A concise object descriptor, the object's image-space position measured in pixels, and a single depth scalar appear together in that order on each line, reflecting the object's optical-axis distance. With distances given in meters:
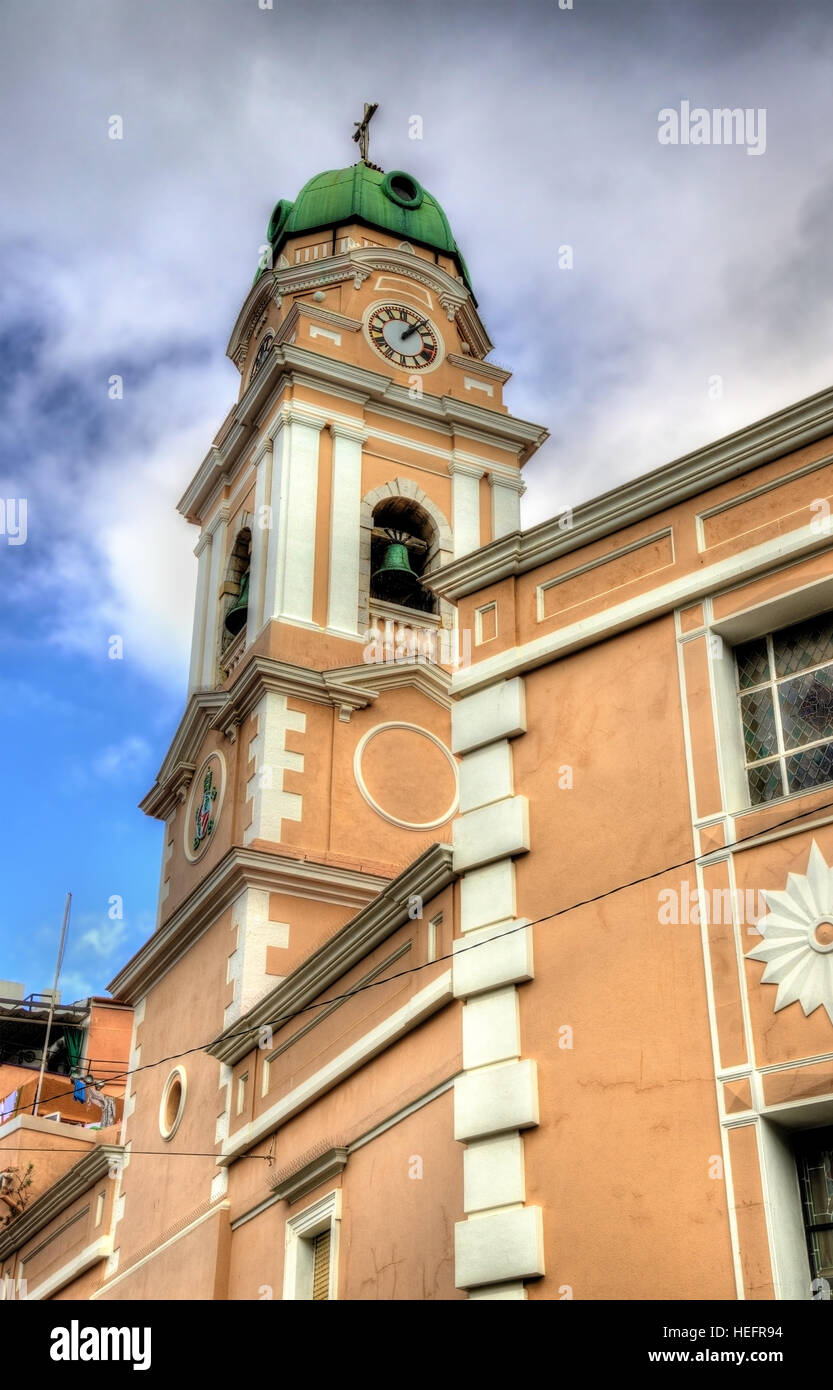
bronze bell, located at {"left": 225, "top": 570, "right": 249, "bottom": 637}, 23.80
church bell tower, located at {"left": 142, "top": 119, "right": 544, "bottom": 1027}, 20.06
